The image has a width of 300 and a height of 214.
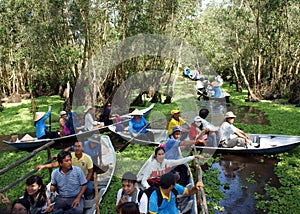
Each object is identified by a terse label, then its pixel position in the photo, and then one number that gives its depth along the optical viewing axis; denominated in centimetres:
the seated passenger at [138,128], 941
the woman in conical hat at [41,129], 910
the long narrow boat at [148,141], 931
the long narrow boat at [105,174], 514
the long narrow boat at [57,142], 899
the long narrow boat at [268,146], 794
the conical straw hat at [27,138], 925
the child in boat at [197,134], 805
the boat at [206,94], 1899
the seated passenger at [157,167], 496
